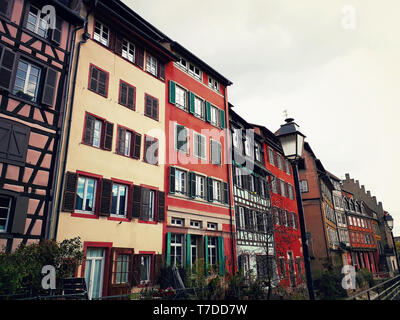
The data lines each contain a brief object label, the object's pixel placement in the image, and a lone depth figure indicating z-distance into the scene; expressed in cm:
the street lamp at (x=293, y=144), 647
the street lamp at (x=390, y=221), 2047
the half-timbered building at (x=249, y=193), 1931
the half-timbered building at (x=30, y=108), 946
